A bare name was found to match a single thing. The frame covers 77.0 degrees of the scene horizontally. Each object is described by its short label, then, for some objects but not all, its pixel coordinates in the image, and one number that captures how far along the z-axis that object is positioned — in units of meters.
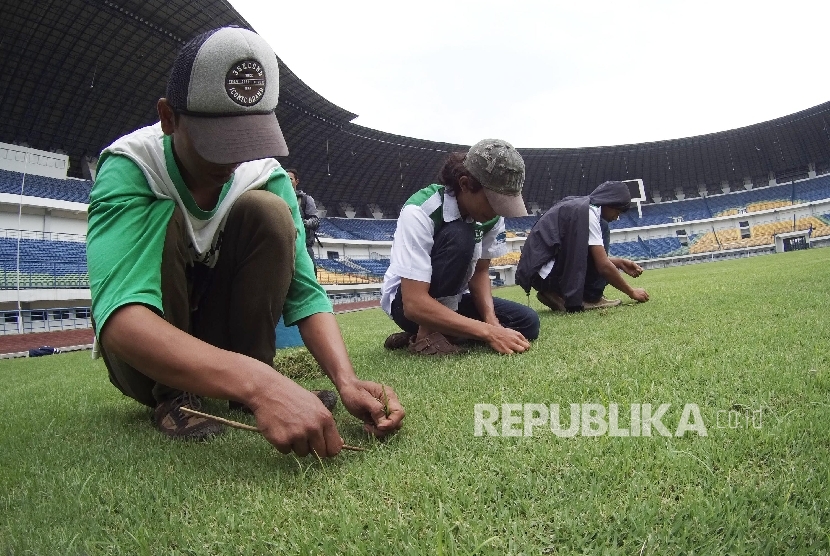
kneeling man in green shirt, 1.14
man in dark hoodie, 4.24
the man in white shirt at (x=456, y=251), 2.47
